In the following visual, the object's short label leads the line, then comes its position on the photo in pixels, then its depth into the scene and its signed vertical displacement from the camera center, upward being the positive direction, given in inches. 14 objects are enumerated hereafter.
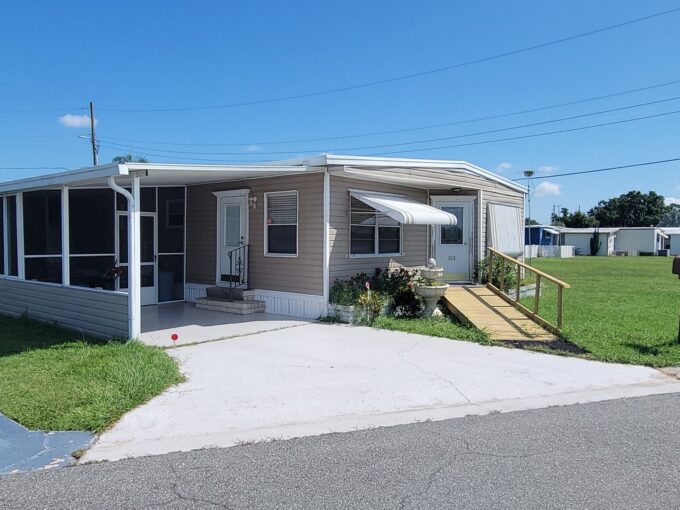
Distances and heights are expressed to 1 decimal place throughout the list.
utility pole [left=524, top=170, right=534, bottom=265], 1256.3 +164.8
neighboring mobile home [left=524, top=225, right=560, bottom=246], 1931.6 +36.4
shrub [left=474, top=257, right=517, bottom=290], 511.5 -26.5
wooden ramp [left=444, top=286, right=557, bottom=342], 358.9 -53.1
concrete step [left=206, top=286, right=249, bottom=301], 451.5 -43.2
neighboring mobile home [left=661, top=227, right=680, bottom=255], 2162.9 +17.7
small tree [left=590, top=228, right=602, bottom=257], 1985.4 +3.2
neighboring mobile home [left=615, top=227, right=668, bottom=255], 2034.9 +19.7
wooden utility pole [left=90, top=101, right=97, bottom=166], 1457.9 +295.0
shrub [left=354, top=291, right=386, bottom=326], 404.2 -49.5
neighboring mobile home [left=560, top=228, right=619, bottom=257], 2034.9 +22.6
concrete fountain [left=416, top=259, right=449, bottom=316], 414.0 -33.2
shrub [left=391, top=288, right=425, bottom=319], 432.1 -47.9
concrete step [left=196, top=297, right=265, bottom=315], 439.5 -52.5
